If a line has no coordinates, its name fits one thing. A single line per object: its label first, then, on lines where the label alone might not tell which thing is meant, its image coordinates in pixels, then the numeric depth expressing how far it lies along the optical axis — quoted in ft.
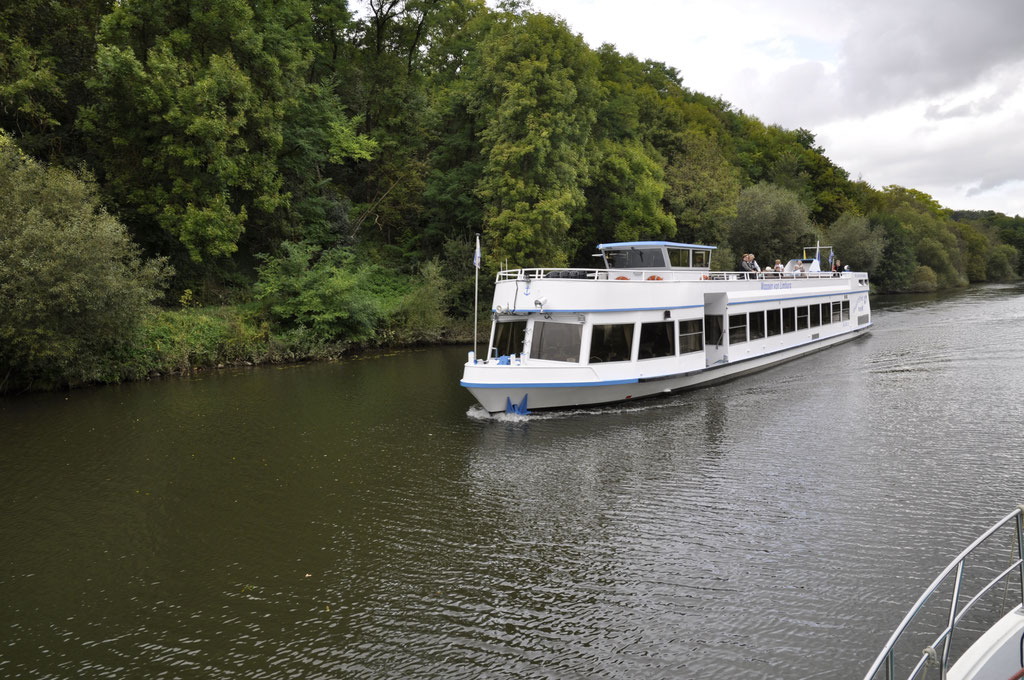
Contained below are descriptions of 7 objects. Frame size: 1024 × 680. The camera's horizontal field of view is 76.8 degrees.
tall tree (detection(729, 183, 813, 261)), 178.29
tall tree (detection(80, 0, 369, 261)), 88.58
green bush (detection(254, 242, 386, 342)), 98.84
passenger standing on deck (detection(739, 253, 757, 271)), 91.45
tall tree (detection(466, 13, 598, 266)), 109.29
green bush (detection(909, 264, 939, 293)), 237.80
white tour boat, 59.72
